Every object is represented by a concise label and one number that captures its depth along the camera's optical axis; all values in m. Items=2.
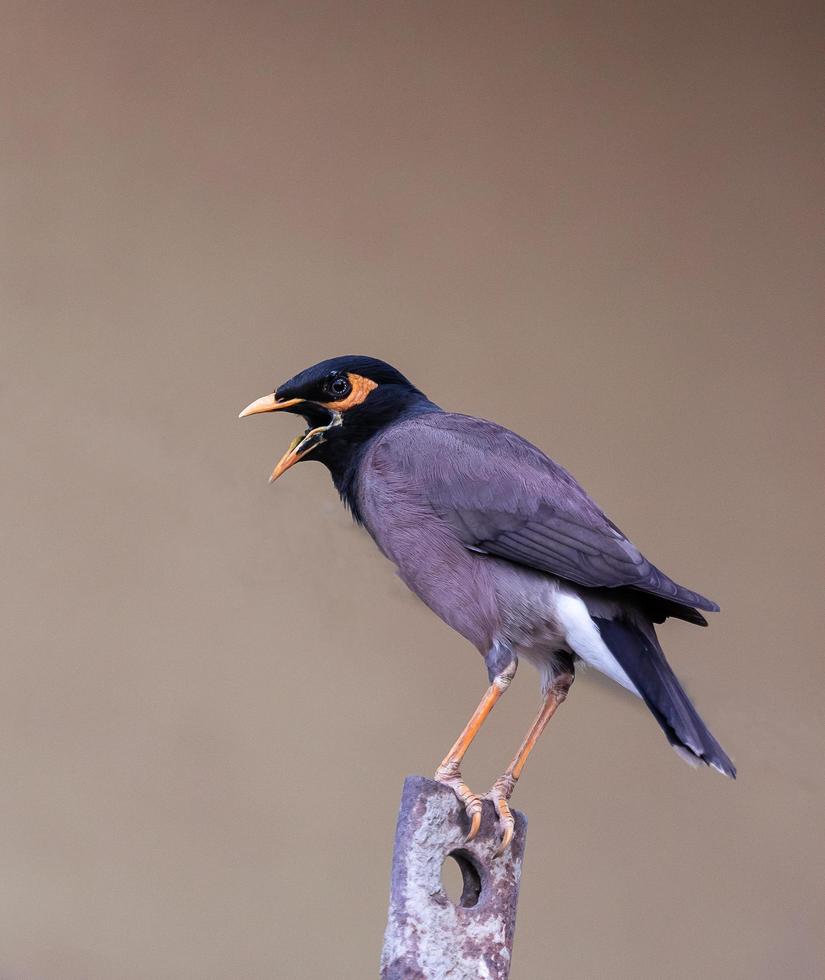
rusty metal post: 6.80
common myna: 6.83
